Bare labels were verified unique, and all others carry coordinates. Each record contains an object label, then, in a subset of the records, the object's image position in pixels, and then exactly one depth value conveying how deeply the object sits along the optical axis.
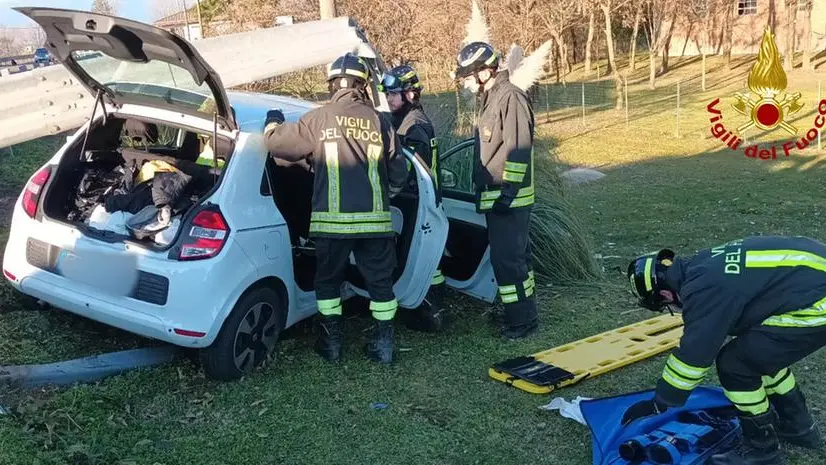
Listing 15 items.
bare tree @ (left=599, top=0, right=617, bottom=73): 19.98
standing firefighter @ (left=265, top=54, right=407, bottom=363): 4.39
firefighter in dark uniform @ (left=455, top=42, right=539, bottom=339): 5.10
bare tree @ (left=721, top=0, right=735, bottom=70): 27.19
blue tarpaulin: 3.59
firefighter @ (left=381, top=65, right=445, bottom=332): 5.36
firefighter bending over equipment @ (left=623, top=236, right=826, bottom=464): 3.22
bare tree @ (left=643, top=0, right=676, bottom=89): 22.83
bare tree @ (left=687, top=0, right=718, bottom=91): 25.31
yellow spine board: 4.60
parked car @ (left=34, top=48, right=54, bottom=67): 21.78
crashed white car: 3.93
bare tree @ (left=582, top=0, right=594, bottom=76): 20.47
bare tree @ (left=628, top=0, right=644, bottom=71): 22.44
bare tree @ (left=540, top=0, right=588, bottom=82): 19.64
